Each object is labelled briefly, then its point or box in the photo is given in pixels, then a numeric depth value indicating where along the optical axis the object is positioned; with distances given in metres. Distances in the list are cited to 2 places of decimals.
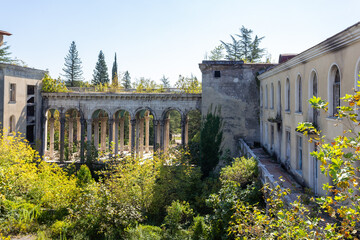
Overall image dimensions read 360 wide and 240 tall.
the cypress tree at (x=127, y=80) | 73.78
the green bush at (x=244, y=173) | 15.07
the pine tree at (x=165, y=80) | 78.82
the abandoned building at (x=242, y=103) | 10.86
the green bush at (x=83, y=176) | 24.35
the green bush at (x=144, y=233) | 13.34
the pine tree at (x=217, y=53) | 55.22
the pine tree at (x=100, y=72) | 58.72
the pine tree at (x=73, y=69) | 59.28
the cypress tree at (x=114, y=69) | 58.23
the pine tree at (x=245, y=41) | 57.12
